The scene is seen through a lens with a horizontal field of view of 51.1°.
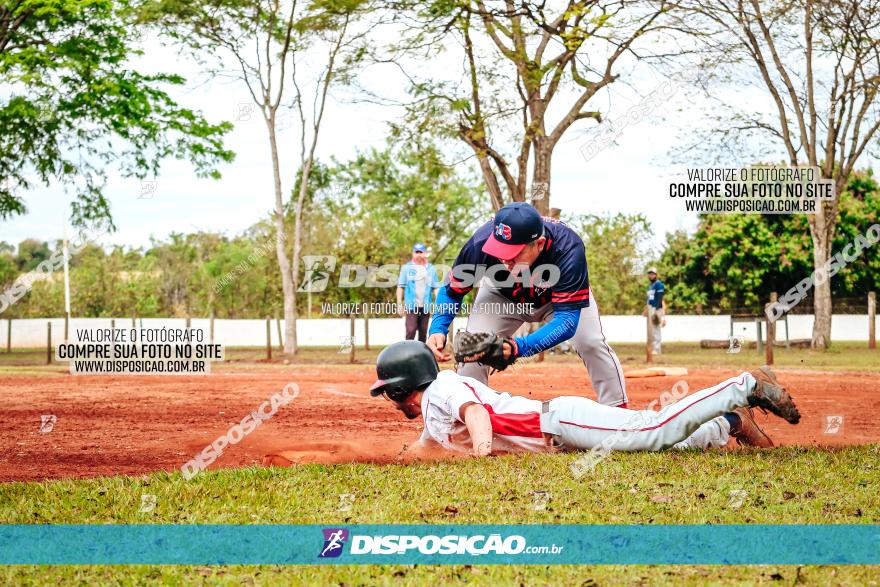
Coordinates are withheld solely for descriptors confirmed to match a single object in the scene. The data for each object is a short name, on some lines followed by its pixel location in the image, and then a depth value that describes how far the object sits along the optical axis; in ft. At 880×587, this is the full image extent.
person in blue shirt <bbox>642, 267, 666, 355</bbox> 81.82
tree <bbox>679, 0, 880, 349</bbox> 84.58
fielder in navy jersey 22.50
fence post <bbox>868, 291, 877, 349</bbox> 92.94
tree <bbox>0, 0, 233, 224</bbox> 89.20
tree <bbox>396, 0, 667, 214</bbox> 77.92
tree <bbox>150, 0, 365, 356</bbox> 95.71
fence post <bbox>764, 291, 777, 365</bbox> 64.34
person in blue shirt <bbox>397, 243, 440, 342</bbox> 58.75
